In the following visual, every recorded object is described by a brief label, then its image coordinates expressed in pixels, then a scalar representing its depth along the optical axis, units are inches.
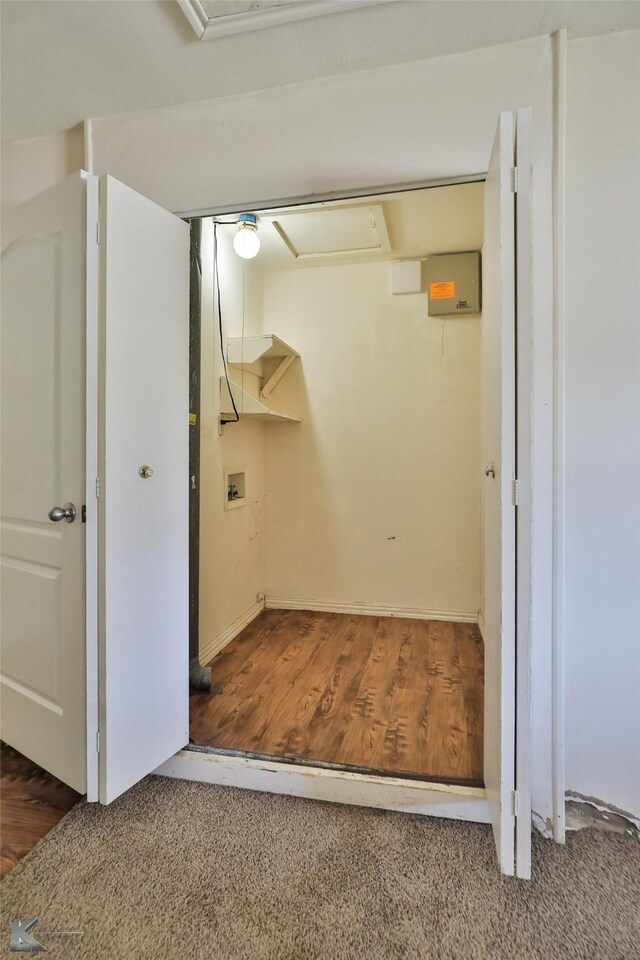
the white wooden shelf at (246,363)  109.9
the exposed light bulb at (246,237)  97.7
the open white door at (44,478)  59.4
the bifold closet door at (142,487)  57.6
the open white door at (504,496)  48.9
